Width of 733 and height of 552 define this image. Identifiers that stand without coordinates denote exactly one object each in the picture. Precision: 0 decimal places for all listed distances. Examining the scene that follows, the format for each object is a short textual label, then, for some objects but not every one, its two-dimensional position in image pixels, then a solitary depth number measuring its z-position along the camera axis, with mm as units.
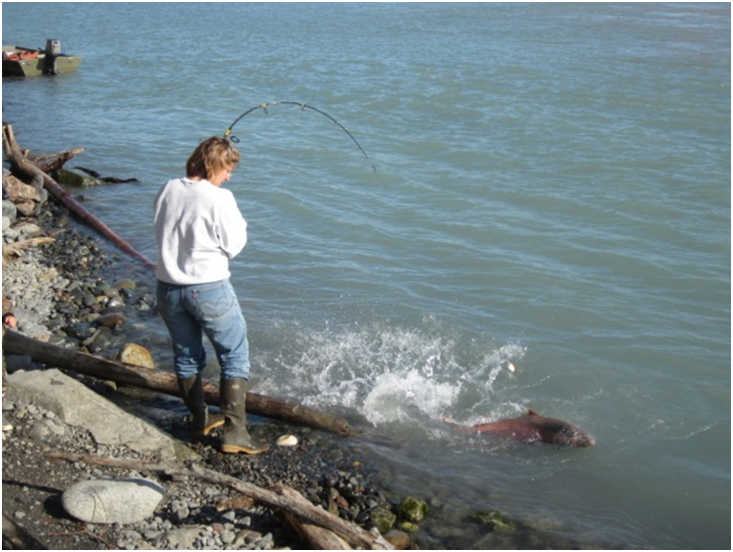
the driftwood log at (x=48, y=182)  12133
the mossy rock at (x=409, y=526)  5707
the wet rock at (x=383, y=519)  5609
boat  24984
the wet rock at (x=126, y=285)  9930
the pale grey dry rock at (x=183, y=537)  4863
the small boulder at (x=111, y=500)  4816
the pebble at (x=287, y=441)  6458
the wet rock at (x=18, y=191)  12415
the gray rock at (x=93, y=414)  5824
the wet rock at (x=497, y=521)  5938
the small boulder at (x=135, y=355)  7480
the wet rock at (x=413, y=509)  5819
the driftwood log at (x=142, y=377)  6637
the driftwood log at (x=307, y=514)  4723
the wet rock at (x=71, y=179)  14562
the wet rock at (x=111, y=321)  8738
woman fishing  5227
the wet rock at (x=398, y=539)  5480
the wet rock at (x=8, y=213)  11406
